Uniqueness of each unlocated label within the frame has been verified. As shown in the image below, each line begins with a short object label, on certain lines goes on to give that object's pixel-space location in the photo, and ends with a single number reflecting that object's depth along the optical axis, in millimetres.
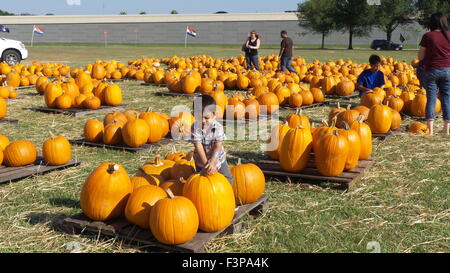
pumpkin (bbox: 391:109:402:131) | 8409
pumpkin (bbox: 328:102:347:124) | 7649
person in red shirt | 7777
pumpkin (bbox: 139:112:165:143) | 7484
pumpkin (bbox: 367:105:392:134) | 7859
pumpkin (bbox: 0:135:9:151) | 6145
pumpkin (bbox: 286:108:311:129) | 6582
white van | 21047
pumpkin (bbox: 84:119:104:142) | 7477
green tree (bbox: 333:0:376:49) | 60500
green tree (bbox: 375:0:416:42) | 60250
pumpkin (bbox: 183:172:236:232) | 3963
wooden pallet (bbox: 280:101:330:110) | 11031
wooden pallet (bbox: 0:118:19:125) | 9142
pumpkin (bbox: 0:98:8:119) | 9101
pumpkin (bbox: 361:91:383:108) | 9508
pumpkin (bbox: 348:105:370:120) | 8082
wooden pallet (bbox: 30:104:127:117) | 10008
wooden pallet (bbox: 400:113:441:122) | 9680
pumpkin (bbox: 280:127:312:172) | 5699
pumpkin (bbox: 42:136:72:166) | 6145
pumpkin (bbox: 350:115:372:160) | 6230
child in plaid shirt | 4465
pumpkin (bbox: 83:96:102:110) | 10152
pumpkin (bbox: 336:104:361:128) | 7207
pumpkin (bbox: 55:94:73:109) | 10250
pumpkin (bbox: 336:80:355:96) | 12617
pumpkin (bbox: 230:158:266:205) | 4668
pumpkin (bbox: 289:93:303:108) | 10984
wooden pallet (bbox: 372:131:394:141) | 7905
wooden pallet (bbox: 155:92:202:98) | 12719
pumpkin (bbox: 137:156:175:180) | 4711
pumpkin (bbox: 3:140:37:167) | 6031
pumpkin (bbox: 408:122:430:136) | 8359
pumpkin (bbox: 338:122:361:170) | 5699
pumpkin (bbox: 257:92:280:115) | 10141
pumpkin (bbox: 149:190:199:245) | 3727
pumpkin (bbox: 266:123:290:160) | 6125
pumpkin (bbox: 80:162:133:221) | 4125
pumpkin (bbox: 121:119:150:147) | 7073
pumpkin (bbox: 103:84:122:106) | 10680
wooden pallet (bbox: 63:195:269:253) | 3795
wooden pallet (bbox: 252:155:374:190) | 5547
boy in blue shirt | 10531
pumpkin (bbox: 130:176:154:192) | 4400
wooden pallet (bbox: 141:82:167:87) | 15494
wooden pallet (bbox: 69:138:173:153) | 7134
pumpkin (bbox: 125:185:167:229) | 4004
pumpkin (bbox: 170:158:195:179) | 4676
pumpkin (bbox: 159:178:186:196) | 4305
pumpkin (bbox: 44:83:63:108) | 10367
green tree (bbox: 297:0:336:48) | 64125
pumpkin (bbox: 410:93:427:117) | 9633
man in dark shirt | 16672
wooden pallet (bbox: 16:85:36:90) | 14523
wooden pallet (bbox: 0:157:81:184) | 5633
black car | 57531
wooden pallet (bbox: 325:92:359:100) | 12679
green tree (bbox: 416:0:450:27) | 58875
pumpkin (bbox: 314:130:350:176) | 5488
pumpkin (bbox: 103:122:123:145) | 7312
